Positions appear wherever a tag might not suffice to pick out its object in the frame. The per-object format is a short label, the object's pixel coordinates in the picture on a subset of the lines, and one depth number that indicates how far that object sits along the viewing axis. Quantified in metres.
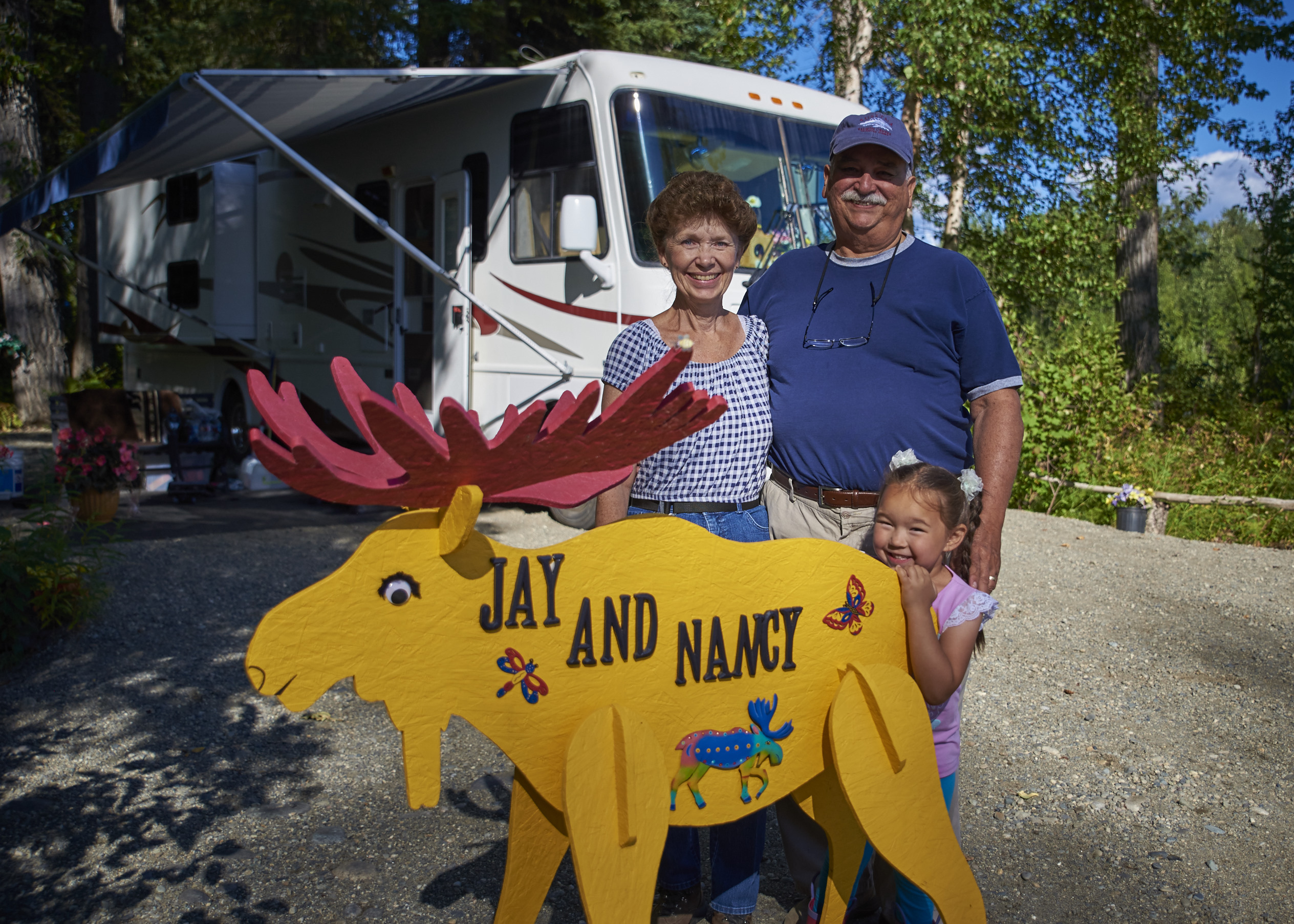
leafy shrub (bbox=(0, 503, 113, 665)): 4.12
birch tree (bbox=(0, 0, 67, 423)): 11.39
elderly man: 2.25
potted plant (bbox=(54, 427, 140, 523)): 6.46
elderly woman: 2.19
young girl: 1.99
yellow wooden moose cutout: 1.67
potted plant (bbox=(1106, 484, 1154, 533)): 7.67
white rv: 5.98
